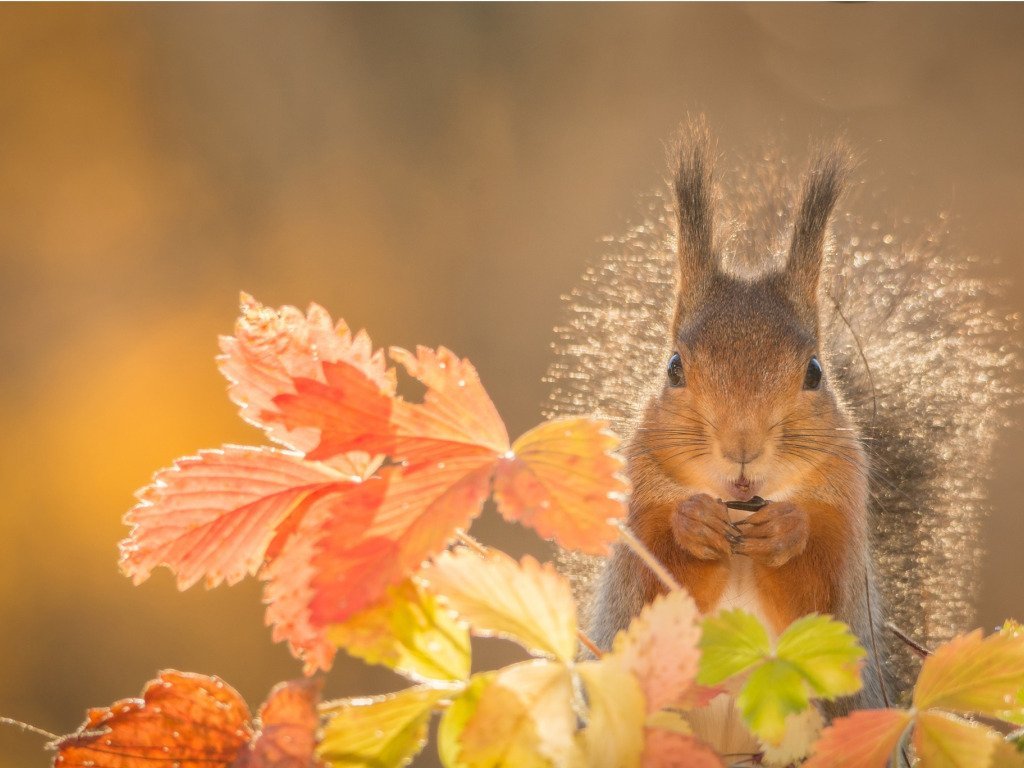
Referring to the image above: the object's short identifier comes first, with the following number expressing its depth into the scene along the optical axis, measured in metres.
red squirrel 2.95
